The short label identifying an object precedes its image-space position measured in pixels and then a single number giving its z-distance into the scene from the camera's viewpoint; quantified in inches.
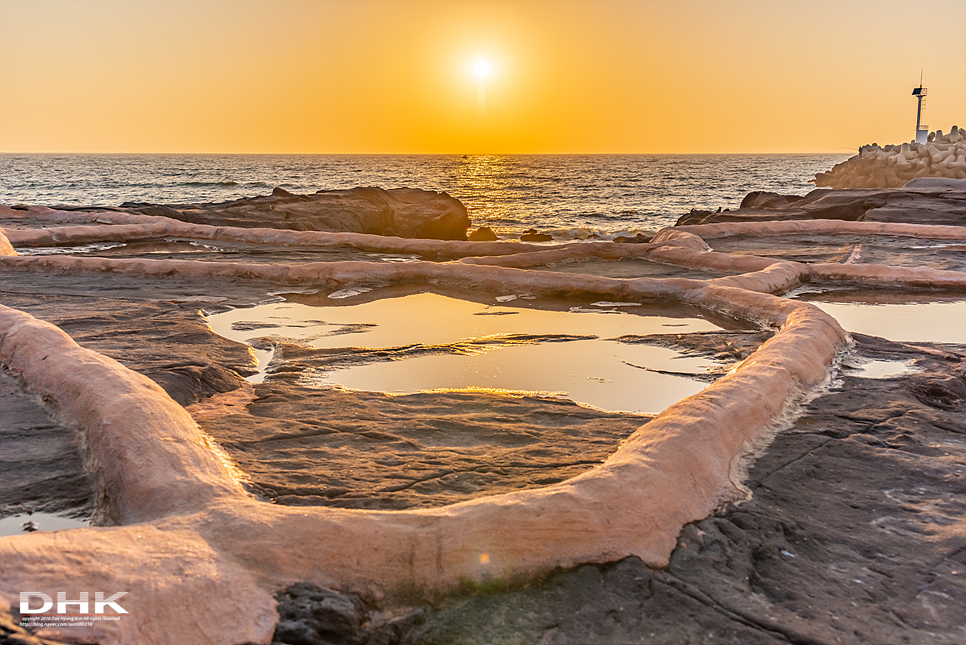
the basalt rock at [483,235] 879.1
